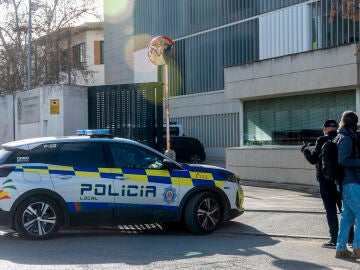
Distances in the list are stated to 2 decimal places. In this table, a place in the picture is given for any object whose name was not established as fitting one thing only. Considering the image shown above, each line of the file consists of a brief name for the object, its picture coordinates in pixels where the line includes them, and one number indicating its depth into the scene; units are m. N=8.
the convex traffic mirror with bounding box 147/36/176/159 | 14.61
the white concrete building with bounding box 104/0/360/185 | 16.55
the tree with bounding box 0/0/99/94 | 34.62
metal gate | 16.05
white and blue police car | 8.76
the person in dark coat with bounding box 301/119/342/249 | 7.84
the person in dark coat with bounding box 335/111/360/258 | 7.00
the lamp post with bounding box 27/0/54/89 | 26.80
